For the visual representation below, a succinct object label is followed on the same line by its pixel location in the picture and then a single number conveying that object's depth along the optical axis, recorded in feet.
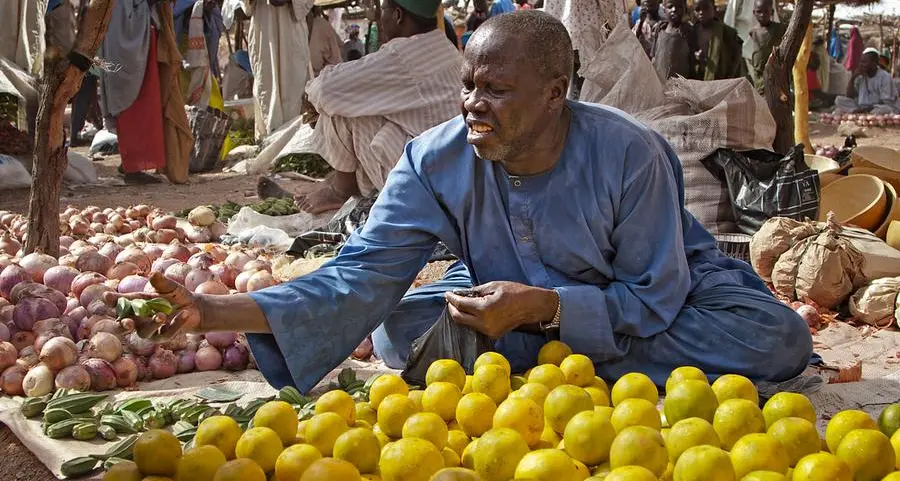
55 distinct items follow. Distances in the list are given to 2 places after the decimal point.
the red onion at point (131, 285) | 13.03
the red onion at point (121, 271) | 14.07
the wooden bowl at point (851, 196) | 17.52
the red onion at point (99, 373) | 10.61
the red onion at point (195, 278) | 13.50
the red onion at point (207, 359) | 11.51
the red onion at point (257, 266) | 14.56
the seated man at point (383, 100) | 18.83
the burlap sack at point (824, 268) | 14.02
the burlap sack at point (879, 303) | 13.44
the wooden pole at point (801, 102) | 25.84
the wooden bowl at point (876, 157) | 19.51
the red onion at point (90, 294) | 12.39
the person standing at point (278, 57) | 37.55
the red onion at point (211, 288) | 12.80
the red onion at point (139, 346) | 11.34
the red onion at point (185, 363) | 11.56
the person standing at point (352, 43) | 52.01
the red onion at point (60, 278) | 13.23
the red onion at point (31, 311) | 11.78
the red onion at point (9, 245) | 15.87
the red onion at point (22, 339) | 11.56
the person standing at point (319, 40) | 42.55
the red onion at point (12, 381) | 10.50
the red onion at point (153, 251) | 15.55
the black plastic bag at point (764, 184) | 16.21
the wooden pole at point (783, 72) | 21.09
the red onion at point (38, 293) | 12.21
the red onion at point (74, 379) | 10.32
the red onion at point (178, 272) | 13.62
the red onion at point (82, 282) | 12.87
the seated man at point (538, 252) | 8.92
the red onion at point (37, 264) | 13.53
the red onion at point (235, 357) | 11.56
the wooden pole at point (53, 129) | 13.70
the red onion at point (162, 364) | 11.30
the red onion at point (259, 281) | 13.55
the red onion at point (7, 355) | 10.76
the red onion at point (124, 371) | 10.84
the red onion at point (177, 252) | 15.44
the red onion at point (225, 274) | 14.51
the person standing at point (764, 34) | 32.14
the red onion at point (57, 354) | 10.57
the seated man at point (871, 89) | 55.62
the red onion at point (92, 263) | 14.28
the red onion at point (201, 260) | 13.97
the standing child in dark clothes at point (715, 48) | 29.63
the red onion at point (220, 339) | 11.55
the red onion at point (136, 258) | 14.53
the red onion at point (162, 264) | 14.37
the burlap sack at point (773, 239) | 14.84
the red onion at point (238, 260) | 15.45
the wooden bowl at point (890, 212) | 16.60
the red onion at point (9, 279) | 12.90
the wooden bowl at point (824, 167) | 18.99
